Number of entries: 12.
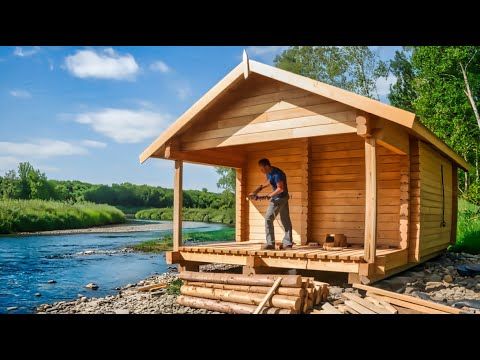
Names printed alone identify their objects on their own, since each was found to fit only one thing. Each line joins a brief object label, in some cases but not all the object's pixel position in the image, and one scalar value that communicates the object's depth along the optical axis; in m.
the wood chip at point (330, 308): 6.02
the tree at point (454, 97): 19.86
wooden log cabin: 7.14
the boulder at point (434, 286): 7.96
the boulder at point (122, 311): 7.32
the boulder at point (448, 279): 8.64
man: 8.27
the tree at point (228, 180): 29.98
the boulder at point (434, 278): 8.63
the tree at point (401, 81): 27.17
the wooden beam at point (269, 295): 5.97
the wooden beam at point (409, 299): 5.84
